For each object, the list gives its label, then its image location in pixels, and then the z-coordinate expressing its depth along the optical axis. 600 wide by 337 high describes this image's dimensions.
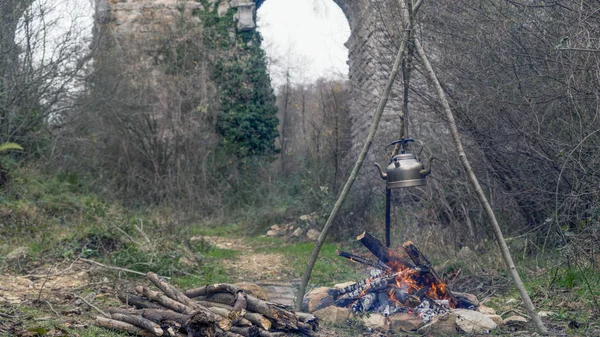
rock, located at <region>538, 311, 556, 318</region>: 5.70
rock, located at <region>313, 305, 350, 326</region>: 5.62
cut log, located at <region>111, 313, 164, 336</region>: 4.37
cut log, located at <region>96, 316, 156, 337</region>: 4.54
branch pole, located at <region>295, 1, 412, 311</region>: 5.59
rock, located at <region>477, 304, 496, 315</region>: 5.78
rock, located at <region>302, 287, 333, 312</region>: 5.95
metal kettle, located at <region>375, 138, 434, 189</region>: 5.55
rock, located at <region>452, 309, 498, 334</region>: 5.25
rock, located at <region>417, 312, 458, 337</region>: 5.27
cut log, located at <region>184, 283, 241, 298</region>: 5.08
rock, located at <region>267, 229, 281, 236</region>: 12.76
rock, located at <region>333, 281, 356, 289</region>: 6.69
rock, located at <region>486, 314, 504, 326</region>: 5.47
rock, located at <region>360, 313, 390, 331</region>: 5.47
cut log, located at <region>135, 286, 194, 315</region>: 4.61
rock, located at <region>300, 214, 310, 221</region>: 12.49
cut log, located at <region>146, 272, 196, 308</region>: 4.79
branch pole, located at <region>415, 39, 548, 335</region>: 4.95
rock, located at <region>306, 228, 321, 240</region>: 12.10
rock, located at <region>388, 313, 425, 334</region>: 5.43
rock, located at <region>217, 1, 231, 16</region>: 17.50
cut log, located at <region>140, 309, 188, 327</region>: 4.42
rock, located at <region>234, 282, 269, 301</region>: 6.04
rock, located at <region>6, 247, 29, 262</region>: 7.05
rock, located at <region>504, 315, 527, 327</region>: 5.47
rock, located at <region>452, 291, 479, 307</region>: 5.95
